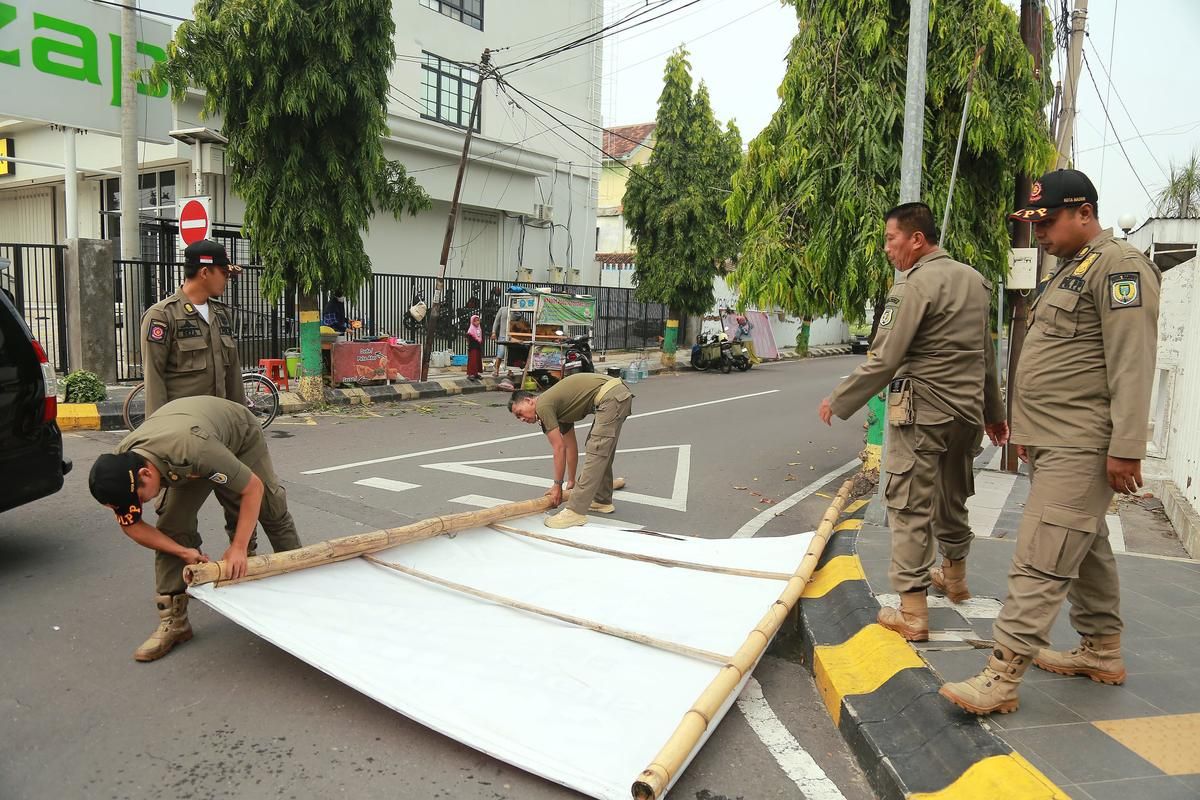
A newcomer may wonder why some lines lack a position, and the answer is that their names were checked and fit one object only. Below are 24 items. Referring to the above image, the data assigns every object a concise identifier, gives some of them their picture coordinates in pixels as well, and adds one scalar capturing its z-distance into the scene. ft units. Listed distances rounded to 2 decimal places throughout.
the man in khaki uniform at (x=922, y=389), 12.15
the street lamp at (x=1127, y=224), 32.96
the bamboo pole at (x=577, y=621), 11.47
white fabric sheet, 9.68
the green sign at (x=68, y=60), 37.70
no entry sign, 33.99
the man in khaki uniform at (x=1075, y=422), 9.54
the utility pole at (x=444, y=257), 51.06
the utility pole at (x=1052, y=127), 24.80
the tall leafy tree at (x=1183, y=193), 54.03
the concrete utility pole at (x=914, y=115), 19.49
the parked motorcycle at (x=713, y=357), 72.74
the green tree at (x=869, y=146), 23.00
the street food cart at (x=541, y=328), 51.13
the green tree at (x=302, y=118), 36.19
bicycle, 34.27
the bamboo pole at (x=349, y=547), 11.81
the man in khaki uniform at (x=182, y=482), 10.74
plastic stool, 41.83
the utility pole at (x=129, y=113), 38.73
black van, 15.53
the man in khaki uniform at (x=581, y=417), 19.86
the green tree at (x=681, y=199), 69.21
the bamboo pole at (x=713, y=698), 8.35
